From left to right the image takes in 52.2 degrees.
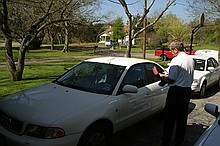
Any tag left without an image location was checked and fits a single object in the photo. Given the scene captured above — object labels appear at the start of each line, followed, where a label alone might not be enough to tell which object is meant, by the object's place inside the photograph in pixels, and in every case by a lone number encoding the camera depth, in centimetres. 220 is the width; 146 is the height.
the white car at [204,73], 768
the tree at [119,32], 5921
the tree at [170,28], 5034
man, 373
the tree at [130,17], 1162
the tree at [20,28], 855
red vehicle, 2402
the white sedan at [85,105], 289
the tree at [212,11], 2237
